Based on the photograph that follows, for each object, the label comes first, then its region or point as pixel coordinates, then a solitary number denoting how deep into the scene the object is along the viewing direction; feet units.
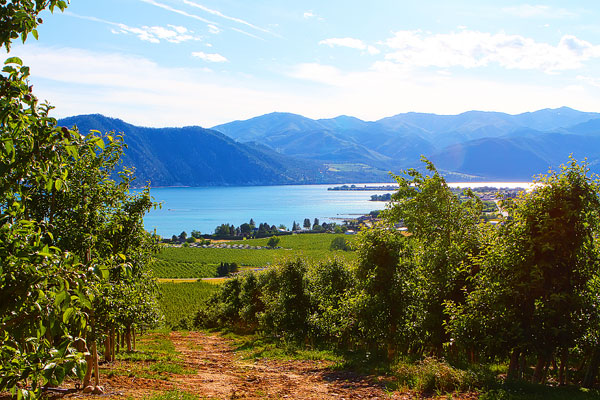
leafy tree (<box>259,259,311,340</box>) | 82.48
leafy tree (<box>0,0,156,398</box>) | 11.90
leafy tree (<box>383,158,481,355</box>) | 50.85
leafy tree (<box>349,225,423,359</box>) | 52.80
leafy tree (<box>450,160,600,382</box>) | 35.01
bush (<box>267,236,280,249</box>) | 451.12
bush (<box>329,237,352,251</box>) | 388.18
